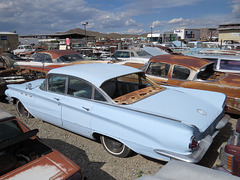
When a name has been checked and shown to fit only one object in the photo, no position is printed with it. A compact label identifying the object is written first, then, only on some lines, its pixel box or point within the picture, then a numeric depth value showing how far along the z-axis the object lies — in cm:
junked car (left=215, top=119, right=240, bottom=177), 244
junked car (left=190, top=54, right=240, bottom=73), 680
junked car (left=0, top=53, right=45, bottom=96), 625
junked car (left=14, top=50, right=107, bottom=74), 873
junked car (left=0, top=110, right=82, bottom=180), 215
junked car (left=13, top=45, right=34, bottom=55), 2378
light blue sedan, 278
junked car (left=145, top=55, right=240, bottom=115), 476
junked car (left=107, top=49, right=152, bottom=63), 1100
